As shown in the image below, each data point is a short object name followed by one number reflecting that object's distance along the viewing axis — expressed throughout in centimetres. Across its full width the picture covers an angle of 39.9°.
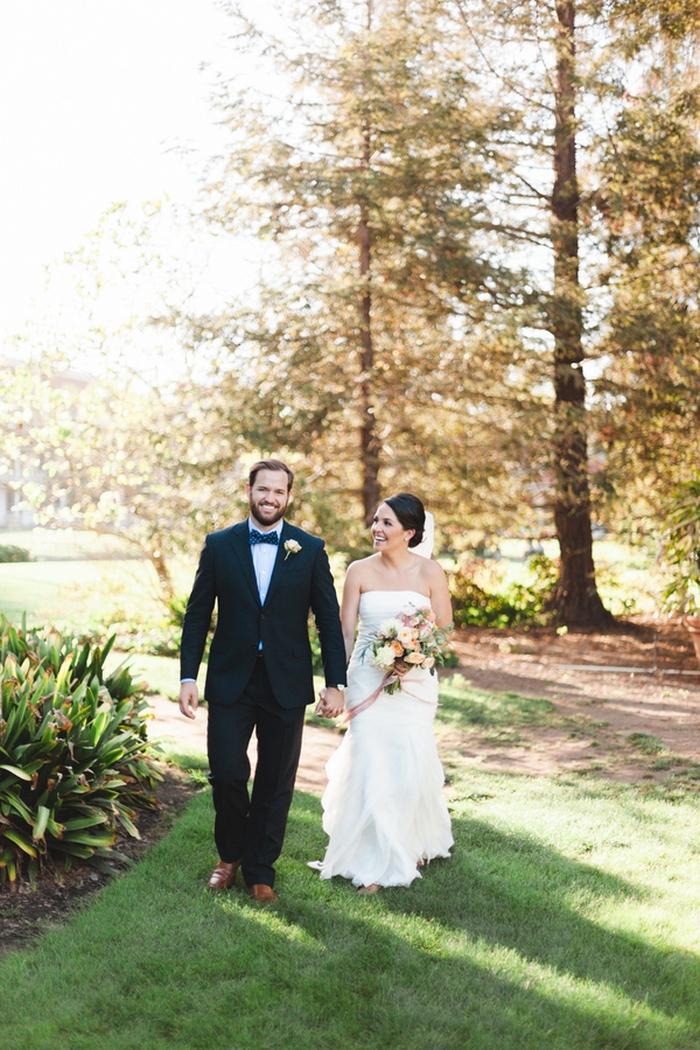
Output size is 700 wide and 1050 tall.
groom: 425
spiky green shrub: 443
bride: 464
